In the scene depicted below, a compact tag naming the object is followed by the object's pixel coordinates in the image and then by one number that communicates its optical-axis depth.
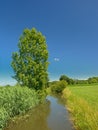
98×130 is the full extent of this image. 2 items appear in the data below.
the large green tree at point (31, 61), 12.06
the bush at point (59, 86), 23.17
